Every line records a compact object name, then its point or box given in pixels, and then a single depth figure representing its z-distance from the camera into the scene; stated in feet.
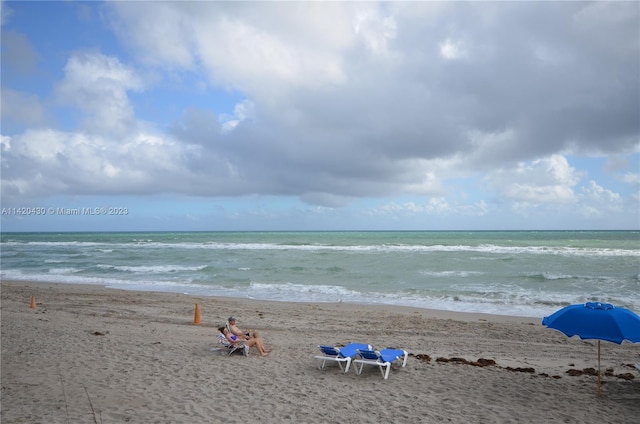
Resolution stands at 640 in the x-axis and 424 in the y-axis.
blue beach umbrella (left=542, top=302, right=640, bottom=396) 17.66
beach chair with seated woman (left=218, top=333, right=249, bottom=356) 27.12
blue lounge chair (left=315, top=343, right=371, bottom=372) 23.95
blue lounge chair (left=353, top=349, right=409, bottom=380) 23.32
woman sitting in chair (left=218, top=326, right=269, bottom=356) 27.32
